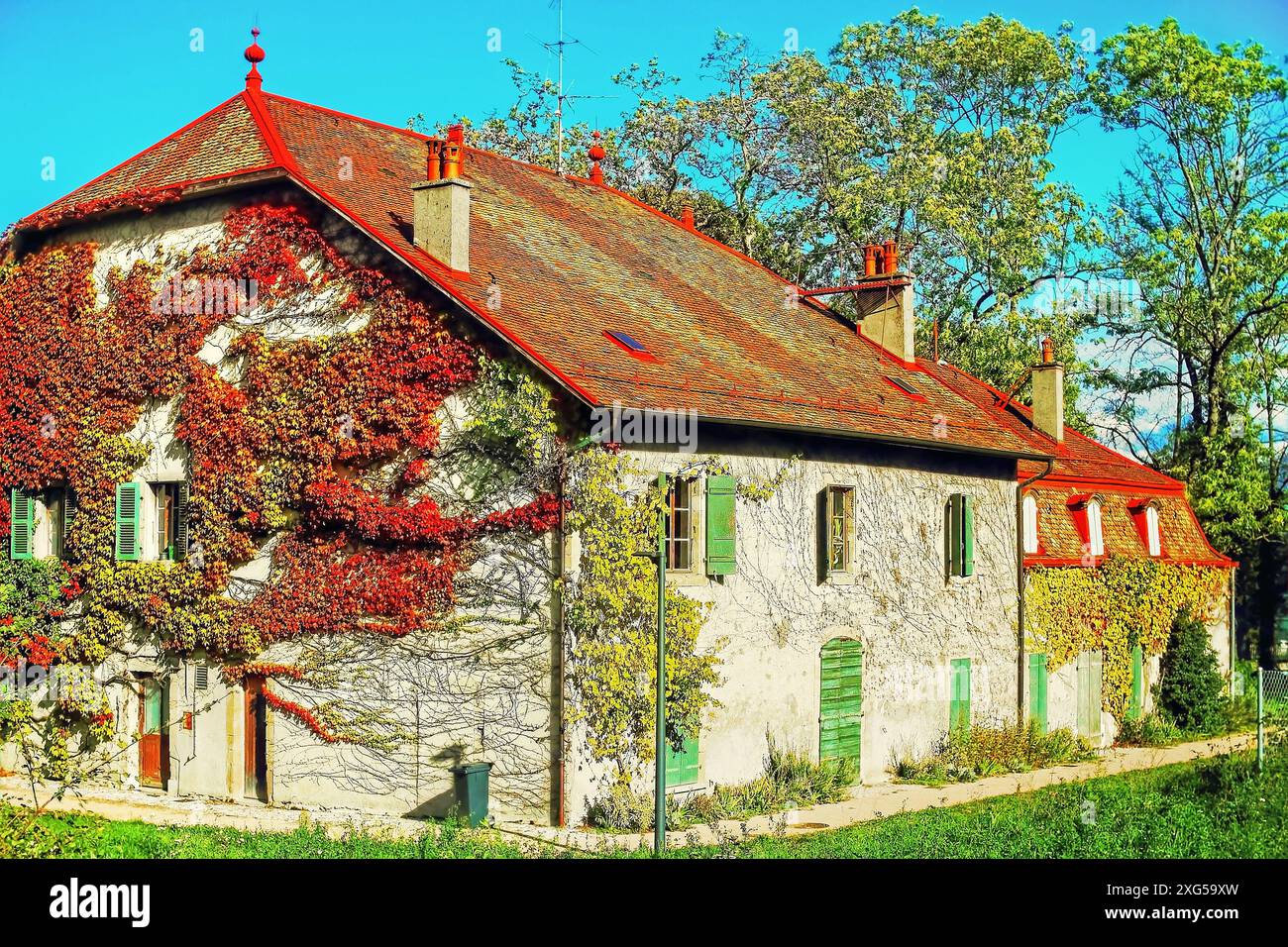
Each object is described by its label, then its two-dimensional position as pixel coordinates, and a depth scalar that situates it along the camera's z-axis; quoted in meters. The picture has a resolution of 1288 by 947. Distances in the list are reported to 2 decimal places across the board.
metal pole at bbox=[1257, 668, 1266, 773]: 18.92
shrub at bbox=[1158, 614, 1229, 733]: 29.98
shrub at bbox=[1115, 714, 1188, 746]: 28.55
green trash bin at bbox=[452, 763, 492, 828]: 17.92
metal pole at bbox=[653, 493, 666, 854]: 15.27
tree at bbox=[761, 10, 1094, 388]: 38.50
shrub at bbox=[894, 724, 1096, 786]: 23.27
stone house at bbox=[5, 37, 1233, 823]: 18.91
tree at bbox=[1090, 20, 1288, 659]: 37.69
